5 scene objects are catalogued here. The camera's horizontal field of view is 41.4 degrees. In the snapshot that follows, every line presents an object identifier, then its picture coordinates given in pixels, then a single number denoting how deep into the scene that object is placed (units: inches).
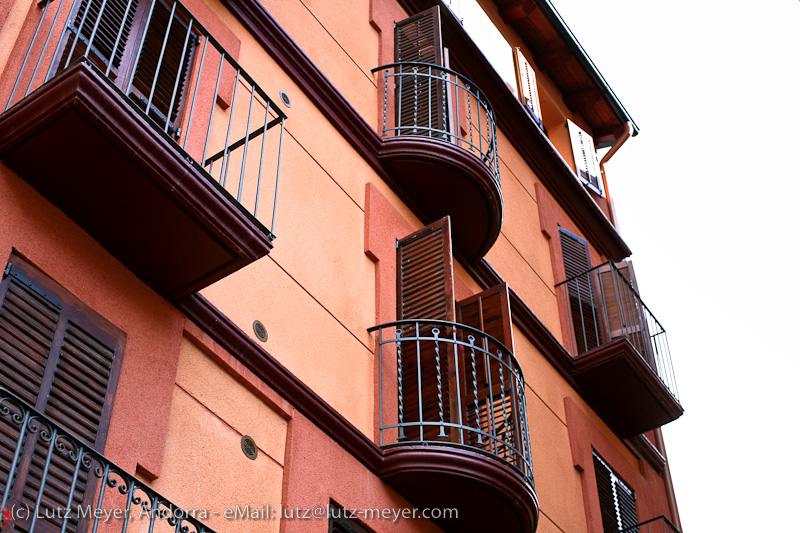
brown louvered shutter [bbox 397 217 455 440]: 418.0
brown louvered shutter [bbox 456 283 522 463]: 426.9
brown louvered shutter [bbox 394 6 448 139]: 530.0
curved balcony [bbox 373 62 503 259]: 496.4
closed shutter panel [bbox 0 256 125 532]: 258.8
